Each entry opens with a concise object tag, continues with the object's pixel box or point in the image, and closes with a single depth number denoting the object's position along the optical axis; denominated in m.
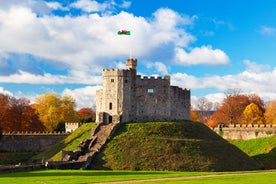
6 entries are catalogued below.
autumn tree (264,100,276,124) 105.34
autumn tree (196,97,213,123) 142.82
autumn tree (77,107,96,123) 111.56
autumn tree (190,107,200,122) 127.09
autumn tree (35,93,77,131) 114.19
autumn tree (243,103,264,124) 107.12
